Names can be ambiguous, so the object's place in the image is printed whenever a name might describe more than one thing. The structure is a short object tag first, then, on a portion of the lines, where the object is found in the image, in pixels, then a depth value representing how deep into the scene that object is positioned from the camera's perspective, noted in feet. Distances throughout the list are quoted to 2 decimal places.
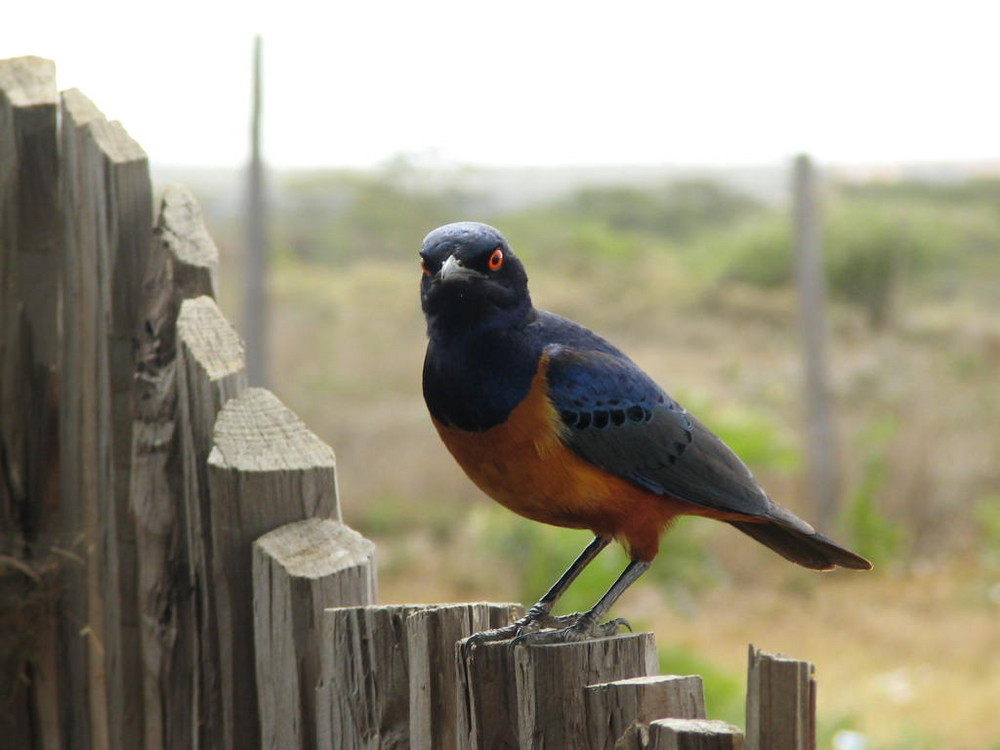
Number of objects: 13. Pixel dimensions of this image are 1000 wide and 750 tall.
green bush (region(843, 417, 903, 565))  62.49
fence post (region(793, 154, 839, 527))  61.62
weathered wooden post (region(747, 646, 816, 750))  9.51
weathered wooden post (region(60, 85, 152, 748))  15.42
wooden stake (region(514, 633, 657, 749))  10.71
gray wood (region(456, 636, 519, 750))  11.50
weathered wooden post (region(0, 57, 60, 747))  16.49
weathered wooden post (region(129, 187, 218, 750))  14.49
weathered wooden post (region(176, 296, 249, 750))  13.64
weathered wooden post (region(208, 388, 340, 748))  13.07
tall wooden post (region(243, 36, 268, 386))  63.77
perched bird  14.38
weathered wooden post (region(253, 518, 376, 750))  12.41
